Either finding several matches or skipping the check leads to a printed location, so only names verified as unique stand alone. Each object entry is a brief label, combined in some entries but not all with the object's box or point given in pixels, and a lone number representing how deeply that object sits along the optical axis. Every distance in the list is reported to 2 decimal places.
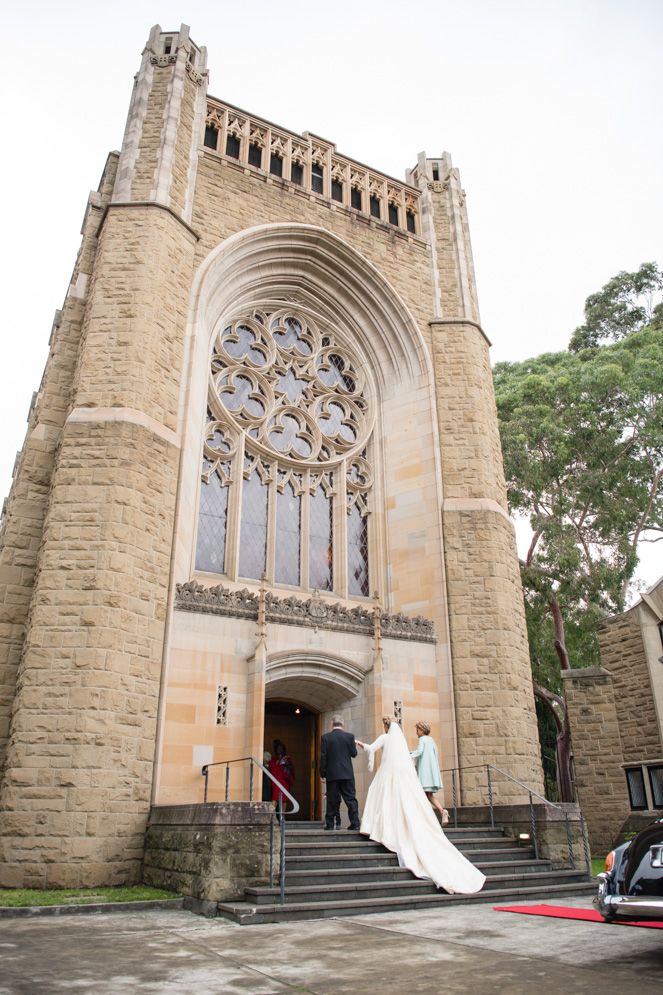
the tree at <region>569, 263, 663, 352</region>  28.72
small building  15.02
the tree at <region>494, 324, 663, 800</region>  21.80
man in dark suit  9.59
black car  4.24
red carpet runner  6.24
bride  7.84
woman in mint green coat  9.83
